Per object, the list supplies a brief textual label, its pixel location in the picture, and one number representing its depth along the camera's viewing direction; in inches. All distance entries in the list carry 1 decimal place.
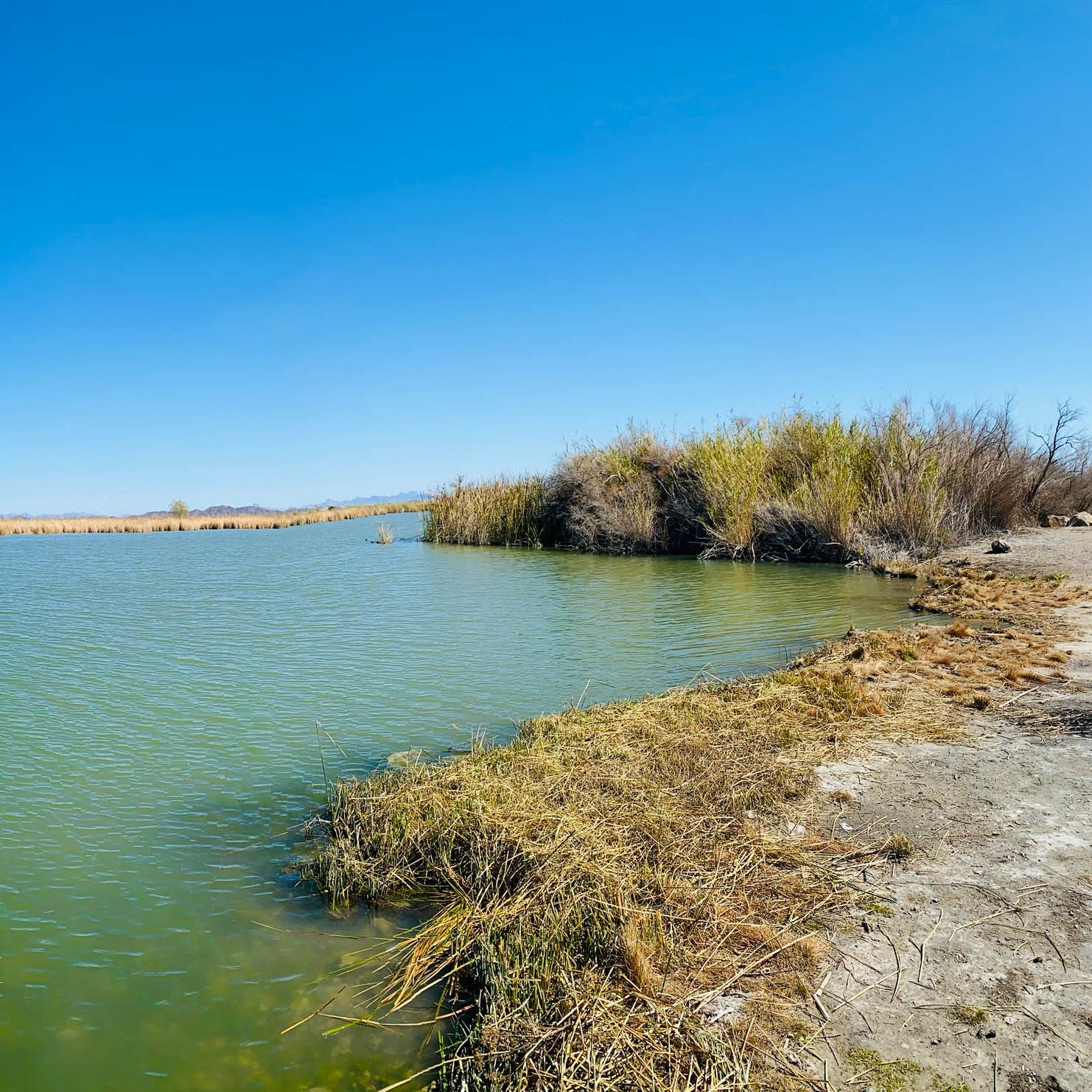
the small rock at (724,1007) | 102.5
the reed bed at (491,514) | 1066.7
